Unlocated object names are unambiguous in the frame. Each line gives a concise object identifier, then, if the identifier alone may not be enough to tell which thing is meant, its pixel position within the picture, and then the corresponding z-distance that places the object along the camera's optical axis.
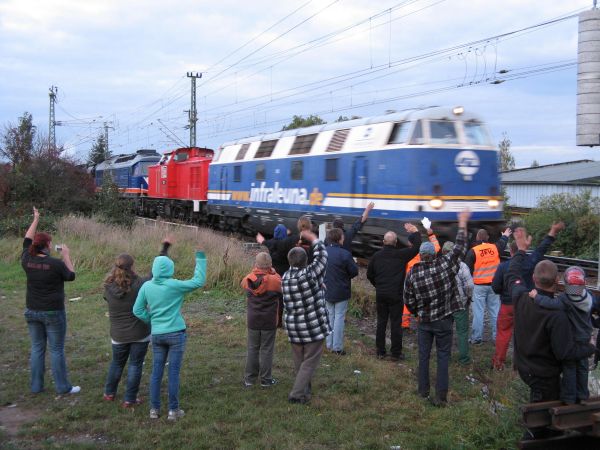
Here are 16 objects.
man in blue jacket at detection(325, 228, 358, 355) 7.90
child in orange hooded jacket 6.51
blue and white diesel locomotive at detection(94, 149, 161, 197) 34.62
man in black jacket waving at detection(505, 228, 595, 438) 4.61
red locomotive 25.63
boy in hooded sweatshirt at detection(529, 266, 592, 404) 4.63
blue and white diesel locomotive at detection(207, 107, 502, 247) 12.50
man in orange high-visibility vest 8.80
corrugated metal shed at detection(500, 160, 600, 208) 33.00
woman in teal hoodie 5.66
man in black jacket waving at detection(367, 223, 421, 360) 7.90
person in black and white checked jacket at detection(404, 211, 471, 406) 6.27
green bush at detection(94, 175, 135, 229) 22.20
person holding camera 6.34
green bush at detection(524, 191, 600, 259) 22.78
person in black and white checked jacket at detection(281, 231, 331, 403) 6.11
